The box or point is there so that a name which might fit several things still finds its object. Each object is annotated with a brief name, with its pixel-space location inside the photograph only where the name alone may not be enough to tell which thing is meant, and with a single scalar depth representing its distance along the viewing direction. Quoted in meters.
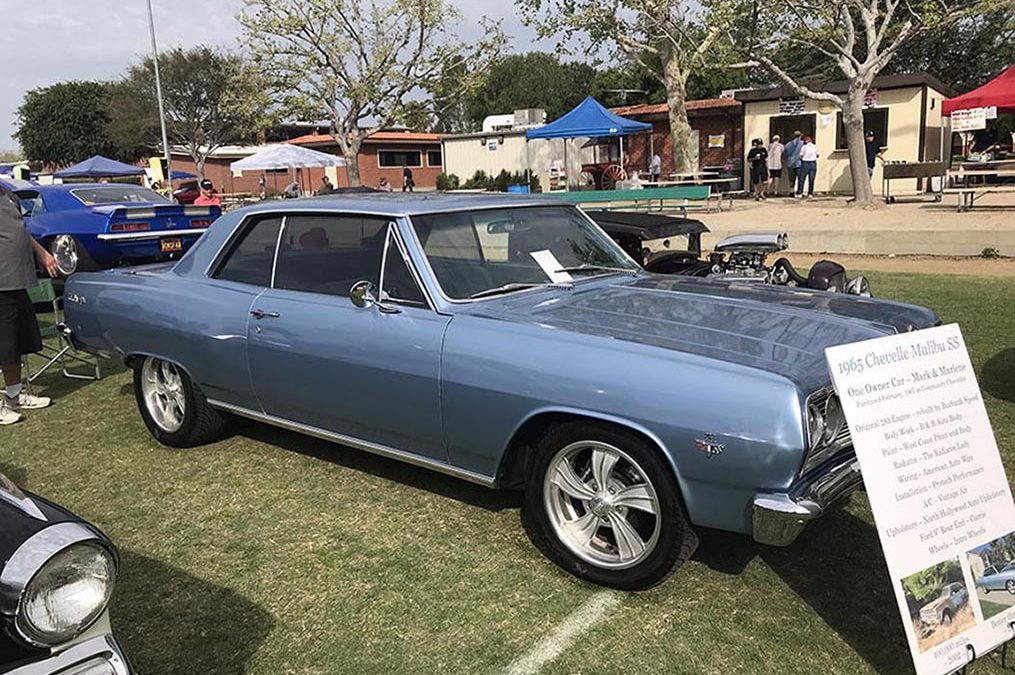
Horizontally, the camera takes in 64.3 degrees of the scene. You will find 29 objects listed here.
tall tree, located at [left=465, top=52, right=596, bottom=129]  61.22
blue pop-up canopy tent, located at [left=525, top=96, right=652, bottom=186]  21.36
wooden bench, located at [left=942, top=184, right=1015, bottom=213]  14.69
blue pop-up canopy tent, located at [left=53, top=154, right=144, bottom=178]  30.95
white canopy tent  21.08
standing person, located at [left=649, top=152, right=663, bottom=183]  24.06
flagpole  27.79
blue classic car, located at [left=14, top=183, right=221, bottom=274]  9.84
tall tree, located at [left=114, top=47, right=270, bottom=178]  43.84
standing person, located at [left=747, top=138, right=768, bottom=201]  22.30
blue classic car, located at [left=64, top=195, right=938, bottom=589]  2.86
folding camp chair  6.54
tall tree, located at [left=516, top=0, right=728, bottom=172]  19.23
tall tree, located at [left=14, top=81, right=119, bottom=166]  56.84
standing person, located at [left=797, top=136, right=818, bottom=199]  20.63
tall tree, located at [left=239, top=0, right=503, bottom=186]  25.88
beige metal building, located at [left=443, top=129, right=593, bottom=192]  31.89
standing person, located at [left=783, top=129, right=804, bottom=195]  21.22
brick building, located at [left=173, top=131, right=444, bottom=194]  43.59
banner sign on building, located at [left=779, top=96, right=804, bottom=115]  22.78
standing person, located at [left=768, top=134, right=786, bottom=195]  21.98
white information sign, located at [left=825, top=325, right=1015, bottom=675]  2.54
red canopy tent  16.05
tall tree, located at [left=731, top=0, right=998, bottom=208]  16.17
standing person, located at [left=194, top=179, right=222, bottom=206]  14.68
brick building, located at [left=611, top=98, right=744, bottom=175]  26.44
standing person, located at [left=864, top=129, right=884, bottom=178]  21.12
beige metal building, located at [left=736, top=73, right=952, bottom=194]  21.38
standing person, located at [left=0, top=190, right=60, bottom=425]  5.54
